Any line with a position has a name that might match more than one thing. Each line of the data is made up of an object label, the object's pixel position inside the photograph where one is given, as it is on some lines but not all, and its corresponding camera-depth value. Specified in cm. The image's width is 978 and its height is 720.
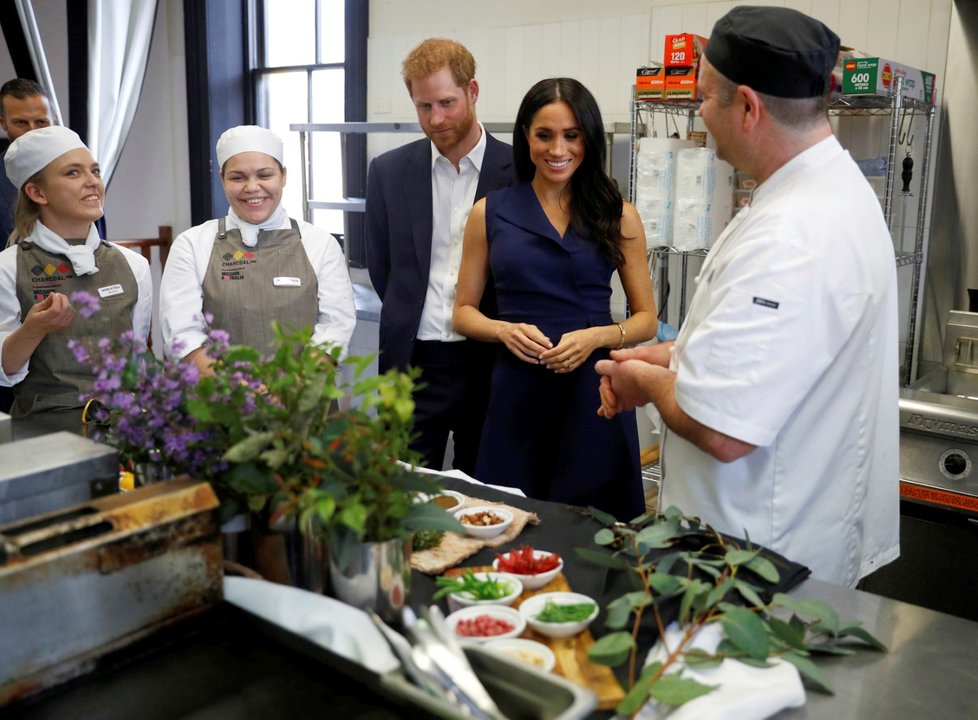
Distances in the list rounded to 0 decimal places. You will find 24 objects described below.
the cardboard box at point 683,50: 281
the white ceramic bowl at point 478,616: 107
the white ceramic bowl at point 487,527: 137
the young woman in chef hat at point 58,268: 226
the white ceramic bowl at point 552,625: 108
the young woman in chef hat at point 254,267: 235
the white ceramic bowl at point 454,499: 149
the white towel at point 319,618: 92
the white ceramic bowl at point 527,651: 102
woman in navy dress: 230
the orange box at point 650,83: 287
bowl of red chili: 122
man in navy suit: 258
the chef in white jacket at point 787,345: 137
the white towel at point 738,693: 94
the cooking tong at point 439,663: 83
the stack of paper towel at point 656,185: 288
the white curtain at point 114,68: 454
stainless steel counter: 102
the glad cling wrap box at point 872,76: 243
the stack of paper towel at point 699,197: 280
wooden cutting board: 98
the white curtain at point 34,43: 399
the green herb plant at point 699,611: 101
